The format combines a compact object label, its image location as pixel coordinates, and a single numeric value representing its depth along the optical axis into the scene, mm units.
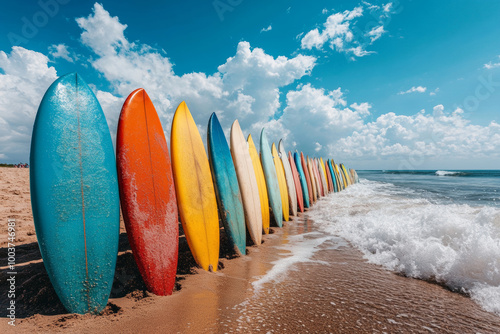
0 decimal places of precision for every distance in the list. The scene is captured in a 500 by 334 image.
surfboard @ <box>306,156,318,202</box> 7681
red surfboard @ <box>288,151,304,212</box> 5625
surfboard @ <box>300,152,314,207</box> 6938
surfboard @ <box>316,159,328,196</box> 9481
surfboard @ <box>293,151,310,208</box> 6298
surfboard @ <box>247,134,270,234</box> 3499
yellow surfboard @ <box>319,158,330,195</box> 9699
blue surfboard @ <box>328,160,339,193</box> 11495
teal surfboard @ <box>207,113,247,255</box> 2412
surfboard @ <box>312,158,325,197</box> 8714
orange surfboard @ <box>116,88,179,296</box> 1561
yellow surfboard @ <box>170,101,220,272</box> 1967
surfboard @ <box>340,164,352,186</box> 14753
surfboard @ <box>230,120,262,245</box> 2882
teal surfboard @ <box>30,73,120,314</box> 1312
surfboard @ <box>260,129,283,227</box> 3970
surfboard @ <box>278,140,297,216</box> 5016
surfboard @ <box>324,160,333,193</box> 10884
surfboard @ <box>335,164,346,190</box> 12871
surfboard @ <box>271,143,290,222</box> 4476
